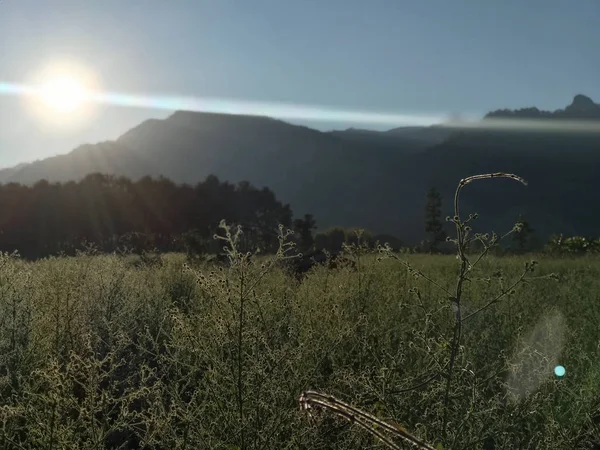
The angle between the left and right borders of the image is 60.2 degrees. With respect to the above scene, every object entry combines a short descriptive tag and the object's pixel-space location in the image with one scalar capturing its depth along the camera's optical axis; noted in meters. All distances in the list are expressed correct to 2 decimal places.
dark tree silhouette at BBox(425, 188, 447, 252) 38.59
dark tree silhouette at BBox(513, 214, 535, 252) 25.26
